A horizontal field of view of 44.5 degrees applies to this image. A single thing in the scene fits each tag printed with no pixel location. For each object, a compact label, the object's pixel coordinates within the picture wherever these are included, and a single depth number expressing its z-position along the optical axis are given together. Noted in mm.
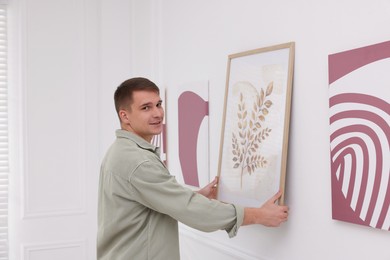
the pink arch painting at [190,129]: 2889
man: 1980
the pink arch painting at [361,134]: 1651
